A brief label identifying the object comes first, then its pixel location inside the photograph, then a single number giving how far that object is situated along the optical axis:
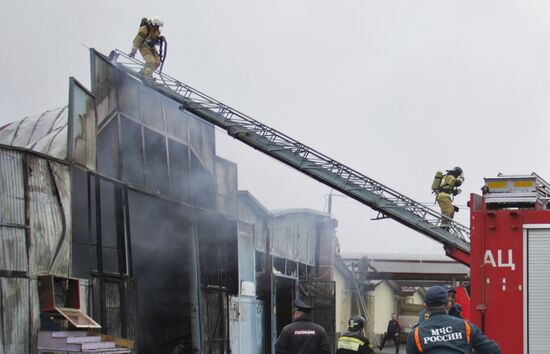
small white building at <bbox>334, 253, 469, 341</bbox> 26.29
